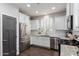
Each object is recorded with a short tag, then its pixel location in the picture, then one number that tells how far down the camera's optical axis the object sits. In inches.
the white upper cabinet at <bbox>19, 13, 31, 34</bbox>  115.8
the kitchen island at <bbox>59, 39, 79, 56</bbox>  55.5
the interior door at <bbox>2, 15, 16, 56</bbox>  81.2
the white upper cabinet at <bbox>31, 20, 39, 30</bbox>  168.9
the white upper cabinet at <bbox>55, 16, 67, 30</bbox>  126.1
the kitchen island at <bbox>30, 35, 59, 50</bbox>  131.4
